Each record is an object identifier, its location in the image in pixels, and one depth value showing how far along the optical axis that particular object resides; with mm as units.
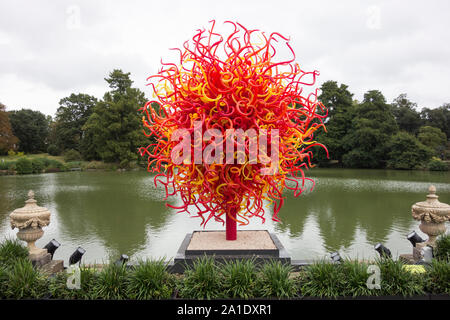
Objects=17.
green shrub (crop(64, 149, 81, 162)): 32484
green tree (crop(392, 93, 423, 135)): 37125
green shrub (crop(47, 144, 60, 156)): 39156
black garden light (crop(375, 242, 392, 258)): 3918
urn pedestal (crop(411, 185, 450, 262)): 4021
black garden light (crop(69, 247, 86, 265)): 3918
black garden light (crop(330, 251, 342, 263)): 3684
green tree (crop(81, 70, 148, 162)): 28312
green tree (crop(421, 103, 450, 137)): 36844
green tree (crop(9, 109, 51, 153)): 42281
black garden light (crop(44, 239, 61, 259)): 4359
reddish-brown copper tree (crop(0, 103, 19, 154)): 34438
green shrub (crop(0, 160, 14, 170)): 23500
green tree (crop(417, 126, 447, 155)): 30531
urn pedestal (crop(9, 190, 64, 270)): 3959
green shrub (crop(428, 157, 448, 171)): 25656
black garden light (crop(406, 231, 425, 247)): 4328
